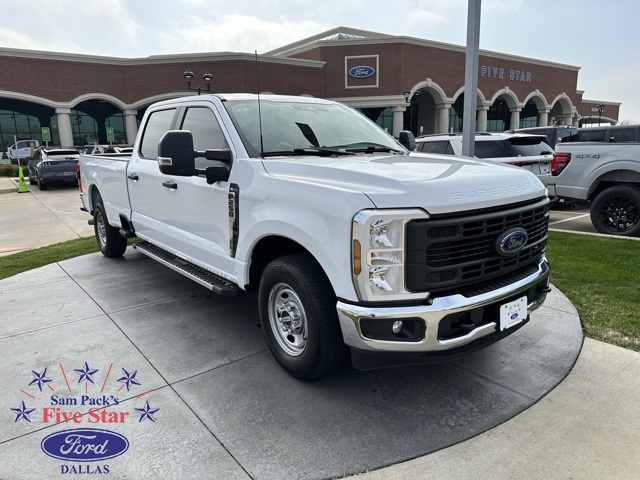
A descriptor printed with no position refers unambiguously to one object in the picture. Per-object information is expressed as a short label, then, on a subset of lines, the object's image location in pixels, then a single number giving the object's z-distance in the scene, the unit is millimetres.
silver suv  9180
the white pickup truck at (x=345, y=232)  2697
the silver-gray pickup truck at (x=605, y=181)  7918
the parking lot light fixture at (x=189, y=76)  17831
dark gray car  19656
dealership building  34312
